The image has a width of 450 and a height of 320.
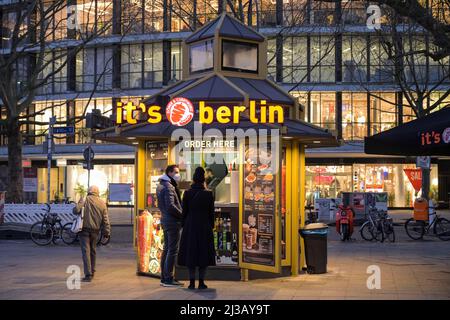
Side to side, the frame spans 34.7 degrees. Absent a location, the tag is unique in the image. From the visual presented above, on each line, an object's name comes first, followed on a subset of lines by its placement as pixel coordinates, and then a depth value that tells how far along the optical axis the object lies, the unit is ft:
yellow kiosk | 39.04
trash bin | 43.62
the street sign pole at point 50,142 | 80.41
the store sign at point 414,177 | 96.99
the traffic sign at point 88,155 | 84.07
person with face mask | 36.65
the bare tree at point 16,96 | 79.51
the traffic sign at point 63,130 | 77.05
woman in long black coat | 35.68
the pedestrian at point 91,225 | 40.68
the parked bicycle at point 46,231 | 67.10
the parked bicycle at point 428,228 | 72.95
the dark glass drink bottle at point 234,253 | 39.96
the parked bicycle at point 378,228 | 71.20
